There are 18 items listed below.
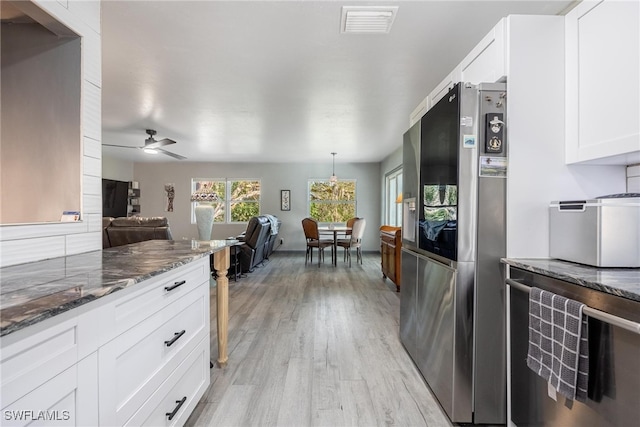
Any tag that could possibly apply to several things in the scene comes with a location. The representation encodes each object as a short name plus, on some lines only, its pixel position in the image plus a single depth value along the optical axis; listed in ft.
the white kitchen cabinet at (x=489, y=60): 4.75
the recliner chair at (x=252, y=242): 15.94
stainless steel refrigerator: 4.71
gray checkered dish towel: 3.13
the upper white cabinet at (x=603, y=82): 3.69
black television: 21.84
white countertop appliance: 3.65
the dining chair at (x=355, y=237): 18.90
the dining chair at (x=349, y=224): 22.26
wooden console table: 12.59
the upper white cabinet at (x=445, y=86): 6.23
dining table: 18.86
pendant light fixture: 21.08
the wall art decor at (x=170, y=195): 26.05
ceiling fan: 14.46
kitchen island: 2.02
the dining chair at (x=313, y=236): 19.12
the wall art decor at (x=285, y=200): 25.36
